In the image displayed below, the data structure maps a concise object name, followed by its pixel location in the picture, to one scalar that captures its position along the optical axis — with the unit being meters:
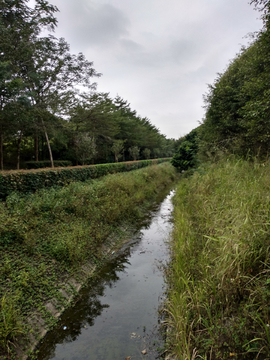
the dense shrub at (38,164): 19.77
